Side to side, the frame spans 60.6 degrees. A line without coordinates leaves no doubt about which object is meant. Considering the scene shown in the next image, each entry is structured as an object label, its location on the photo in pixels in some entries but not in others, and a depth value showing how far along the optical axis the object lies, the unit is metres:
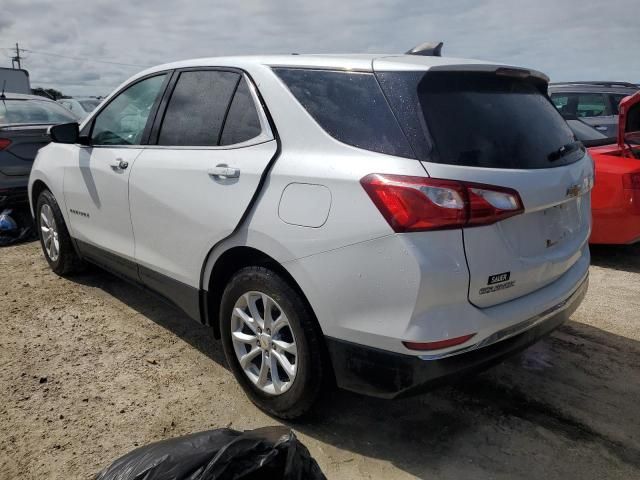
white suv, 2.09
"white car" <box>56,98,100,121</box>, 12.20
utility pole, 56.00
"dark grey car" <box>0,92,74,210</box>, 6.11
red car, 4.66
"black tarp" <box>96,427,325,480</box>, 1.71
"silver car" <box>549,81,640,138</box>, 8.91
